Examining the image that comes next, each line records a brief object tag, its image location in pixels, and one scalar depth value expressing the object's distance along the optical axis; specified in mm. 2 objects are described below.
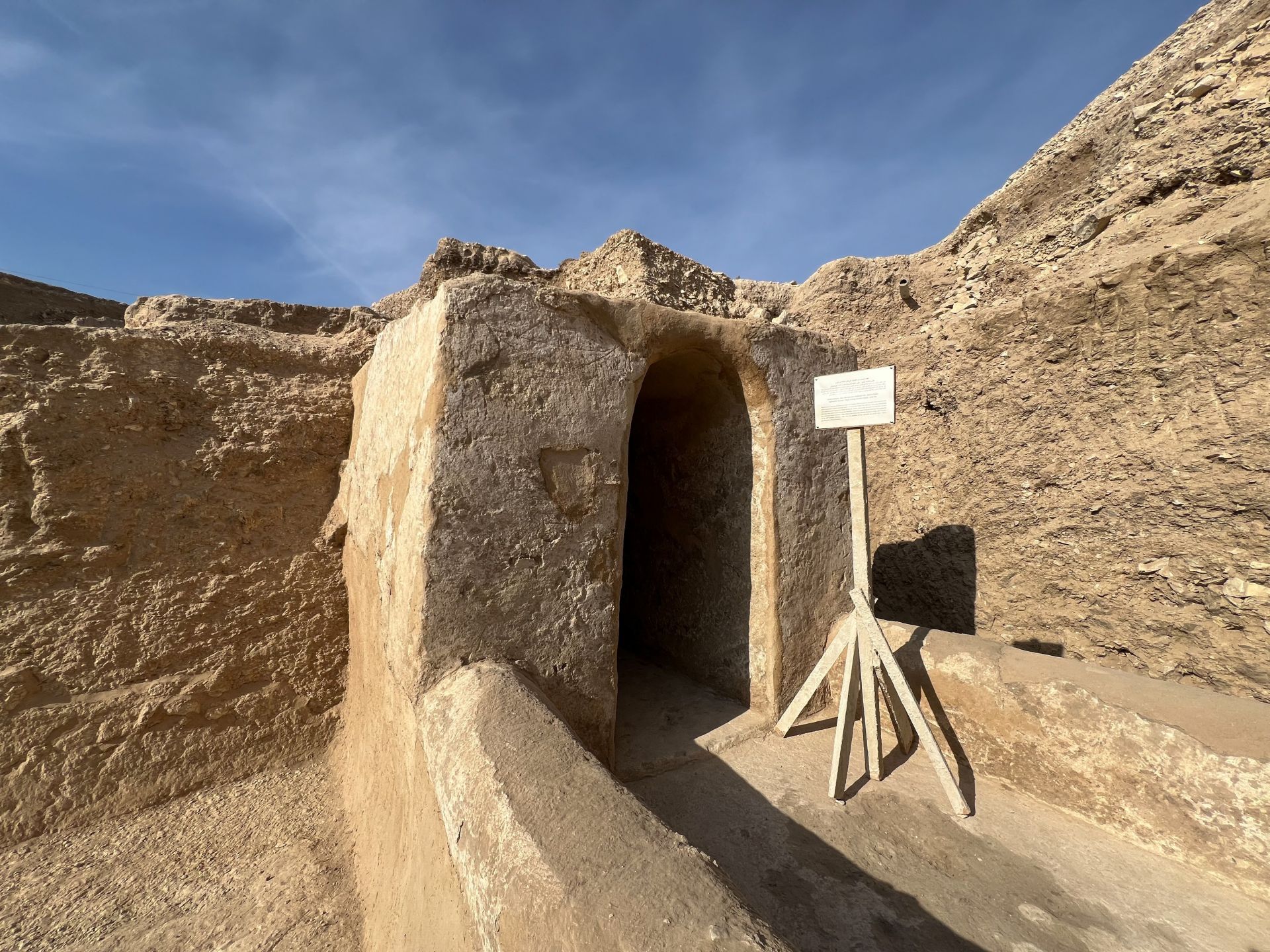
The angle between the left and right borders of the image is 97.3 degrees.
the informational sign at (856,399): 2357
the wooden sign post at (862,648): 2352
